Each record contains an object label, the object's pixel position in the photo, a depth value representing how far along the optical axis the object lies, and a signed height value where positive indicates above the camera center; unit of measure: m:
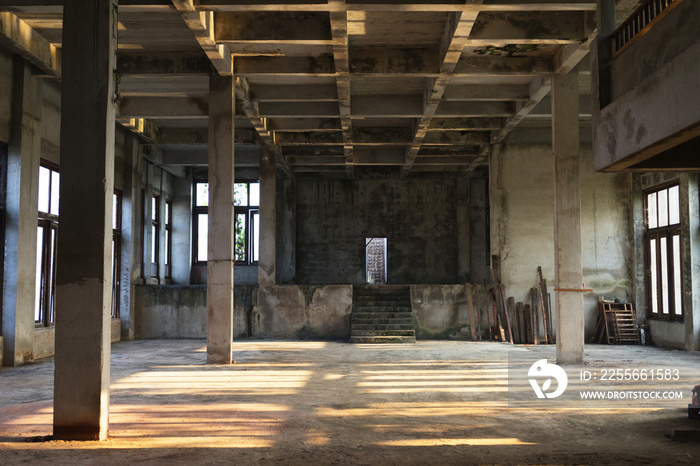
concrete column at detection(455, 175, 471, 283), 22.41 +1.51
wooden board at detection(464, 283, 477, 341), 17.19 -1.10
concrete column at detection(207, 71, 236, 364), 11.91 +0.91
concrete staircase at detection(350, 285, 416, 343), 16.66 -1.21
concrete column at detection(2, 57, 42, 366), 11.71 +0.90
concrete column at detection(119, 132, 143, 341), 17.23 +0.96
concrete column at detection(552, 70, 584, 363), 11.62 +0.90
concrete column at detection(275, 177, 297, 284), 22.45 +1.46
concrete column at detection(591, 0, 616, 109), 7.63 +2.61
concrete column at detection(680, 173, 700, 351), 13.95 +0.22
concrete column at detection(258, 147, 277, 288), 18.14 +1.59
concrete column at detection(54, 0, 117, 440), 5.91 +0.45
